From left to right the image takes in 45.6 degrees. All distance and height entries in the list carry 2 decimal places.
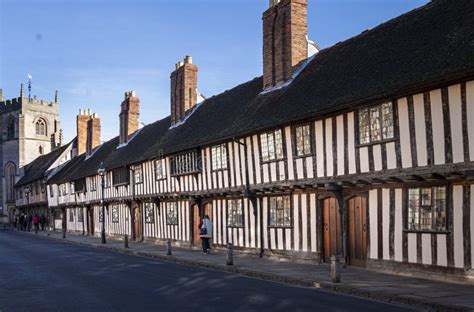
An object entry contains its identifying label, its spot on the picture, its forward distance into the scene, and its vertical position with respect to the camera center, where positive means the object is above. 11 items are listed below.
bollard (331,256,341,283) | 12.73 -1.78
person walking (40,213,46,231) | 56.50 -2.25
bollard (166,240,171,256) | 22.02 -2.09
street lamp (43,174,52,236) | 58.31 +0.86
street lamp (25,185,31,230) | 64.44 +0.67
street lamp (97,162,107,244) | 31.41 +1.28
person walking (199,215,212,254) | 22.59 -1.52
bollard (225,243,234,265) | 17.55 -1.97
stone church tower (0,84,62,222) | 78.38 +8.50
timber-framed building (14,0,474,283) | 12.70 +1.18
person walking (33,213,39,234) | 50.63 -1.99
